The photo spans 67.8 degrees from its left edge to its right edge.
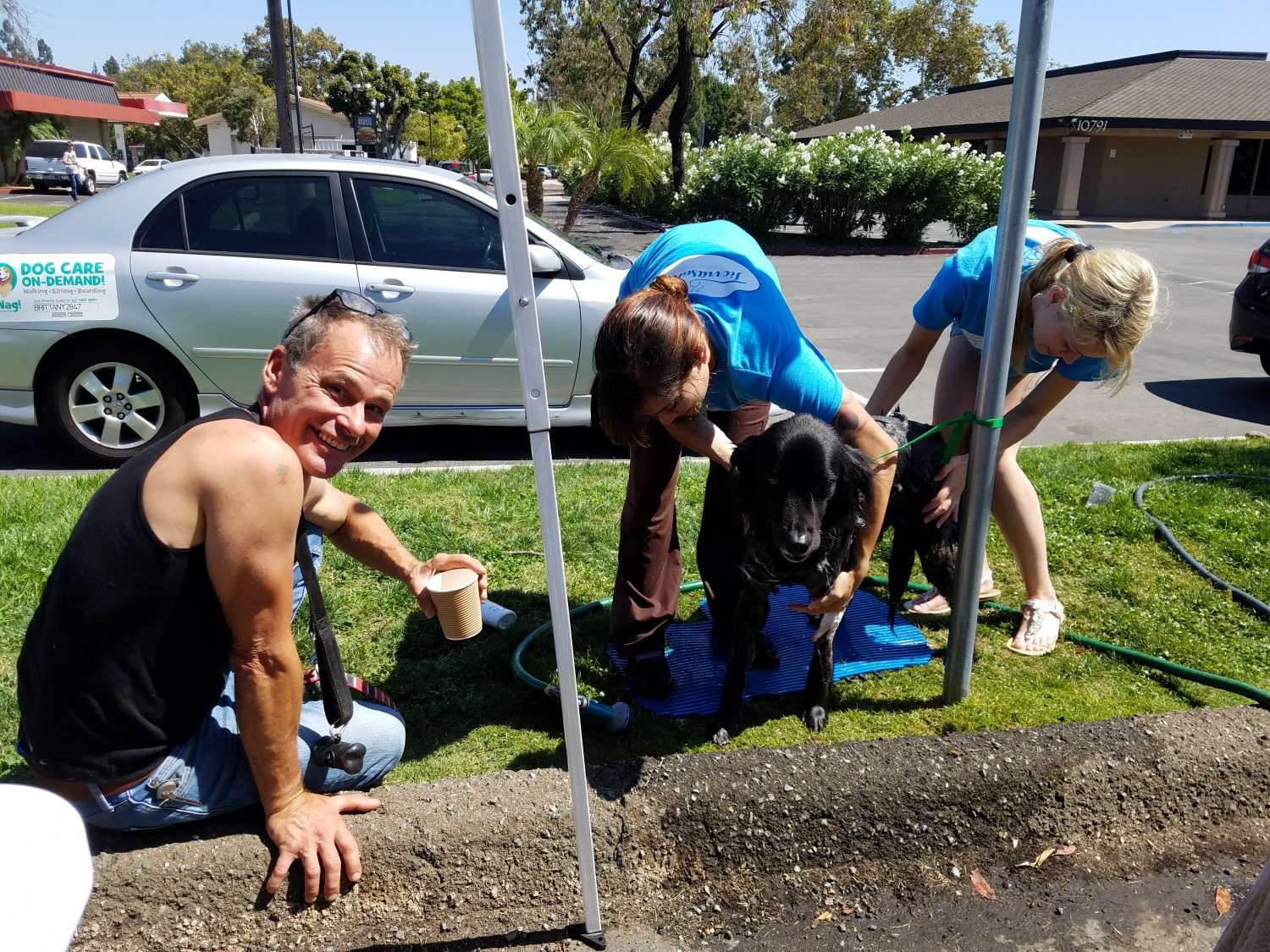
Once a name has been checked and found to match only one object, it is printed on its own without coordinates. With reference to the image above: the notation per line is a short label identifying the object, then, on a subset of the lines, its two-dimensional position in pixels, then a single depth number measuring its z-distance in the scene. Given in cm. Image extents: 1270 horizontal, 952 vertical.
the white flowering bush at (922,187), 2223
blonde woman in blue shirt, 289
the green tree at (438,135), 4912
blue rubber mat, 357
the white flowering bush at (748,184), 2252
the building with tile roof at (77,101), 4659
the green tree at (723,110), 5145
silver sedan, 571
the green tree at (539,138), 1644
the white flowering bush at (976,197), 2253
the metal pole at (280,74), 1078
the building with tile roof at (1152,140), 3256
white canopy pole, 178
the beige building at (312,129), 4562
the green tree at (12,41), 4550
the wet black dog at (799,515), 295
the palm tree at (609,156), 1805
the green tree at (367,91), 4994
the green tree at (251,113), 5784
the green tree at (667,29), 2427
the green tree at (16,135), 4484
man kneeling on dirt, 202
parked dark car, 878
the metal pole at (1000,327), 261
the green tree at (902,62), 5703
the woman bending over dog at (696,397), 268
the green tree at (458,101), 5700
